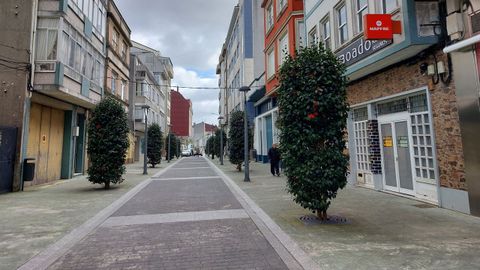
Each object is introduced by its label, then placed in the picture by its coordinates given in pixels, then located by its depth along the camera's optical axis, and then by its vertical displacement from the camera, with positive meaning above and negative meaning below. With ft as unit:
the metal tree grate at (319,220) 21.24 -4.38
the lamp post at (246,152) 48.16 +0.88
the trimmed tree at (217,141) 120.59 +6.57
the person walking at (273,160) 55.67 -0.53
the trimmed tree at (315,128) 20.21 +1.84
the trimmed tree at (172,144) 133.08 +6.18
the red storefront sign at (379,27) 26.03 +10.53
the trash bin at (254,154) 103.52 +1.08
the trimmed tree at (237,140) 65.41 +3.58
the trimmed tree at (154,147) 85.71 +3.25
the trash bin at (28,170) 40.10 -1.16
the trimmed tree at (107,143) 38.91 +2.05
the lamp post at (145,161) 64.63 -0.50
